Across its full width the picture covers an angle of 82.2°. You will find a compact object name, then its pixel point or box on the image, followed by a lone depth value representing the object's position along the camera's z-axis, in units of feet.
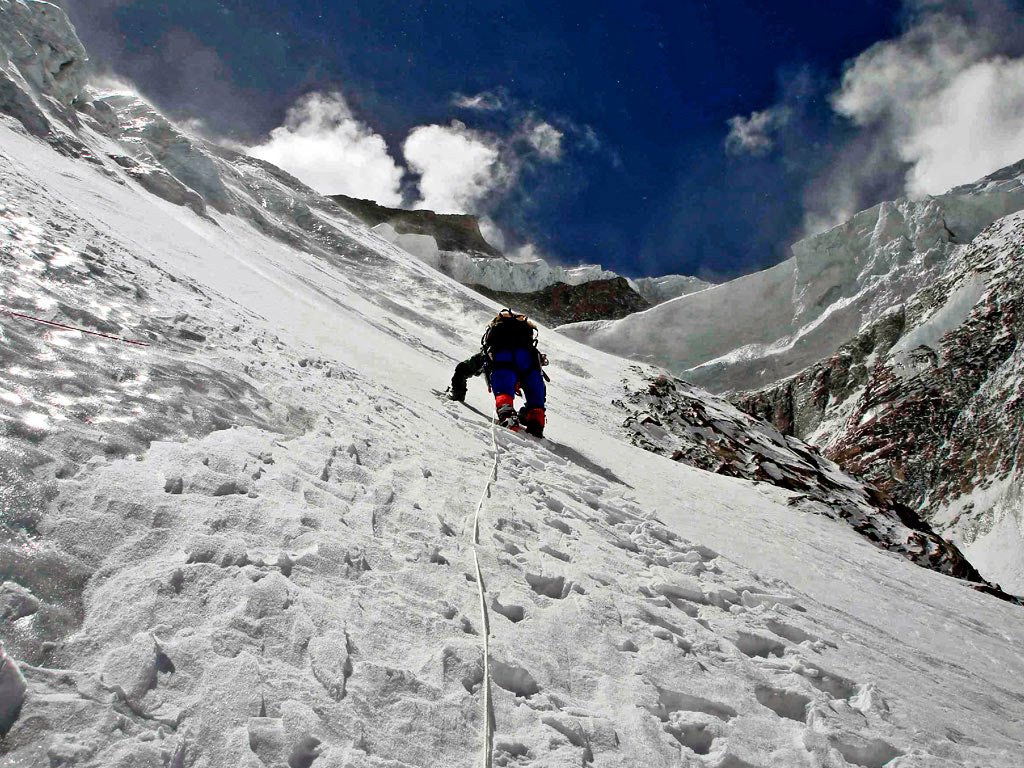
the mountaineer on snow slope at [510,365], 25.91
